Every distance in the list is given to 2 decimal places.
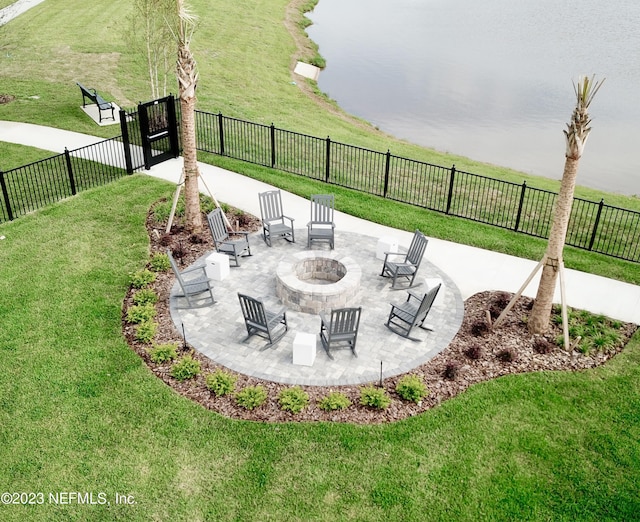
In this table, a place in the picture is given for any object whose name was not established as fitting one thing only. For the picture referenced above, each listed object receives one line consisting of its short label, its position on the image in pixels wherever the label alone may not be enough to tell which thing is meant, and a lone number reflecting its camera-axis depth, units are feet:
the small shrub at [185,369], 34.35
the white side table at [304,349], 35.06
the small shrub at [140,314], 38.96
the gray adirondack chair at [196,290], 40.40
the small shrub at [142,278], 42.86
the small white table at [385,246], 46.29
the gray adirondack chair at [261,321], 35.53
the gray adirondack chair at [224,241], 46.06
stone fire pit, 40.06
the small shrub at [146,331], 37.32
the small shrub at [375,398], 32.45
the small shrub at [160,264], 45.31
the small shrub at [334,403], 32.24
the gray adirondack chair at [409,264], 43.32
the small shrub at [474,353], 36.73
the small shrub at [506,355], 36.58
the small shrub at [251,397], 32.30
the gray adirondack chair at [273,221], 48.96
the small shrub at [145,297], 40.81
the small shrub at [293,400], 32.09
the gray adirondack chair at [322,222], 48.06
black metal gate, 58.97
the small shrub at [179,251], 47.45
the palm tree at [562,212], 33.19
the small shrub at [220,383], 33.24
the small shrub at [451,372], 34.91
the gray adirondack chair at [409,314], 37.37
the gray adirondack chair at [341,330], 35.06
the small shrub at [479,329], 38.93
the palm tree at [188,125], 46.24
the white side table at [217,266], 43.57
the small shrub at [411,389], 33.17
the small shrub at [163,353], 35.63
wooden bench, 76.64
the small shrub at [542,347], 37.42
